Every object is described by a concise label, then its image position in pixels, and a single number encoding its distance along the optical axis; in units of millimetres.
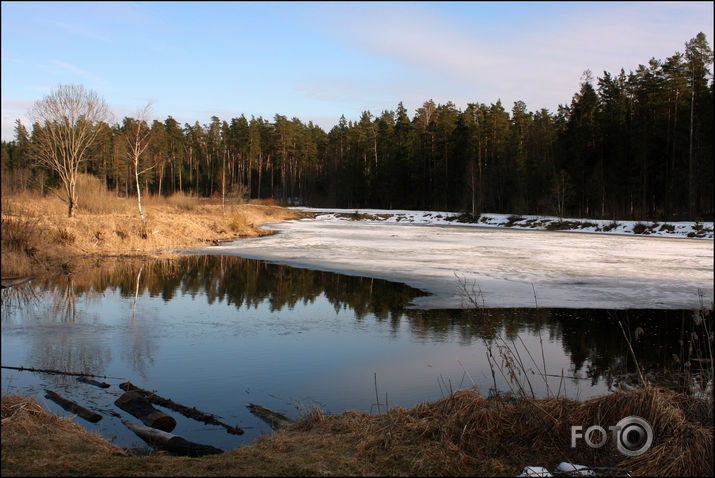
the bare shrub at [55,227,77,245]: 19575
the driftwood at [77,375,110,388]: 6356
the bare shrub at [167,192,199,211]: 41969
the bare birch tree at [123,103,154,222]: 30266
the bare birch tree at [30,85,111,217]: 26766
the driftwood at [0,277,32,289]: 13008
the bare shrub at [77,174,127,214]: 30547
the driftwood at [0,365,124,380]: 6699
